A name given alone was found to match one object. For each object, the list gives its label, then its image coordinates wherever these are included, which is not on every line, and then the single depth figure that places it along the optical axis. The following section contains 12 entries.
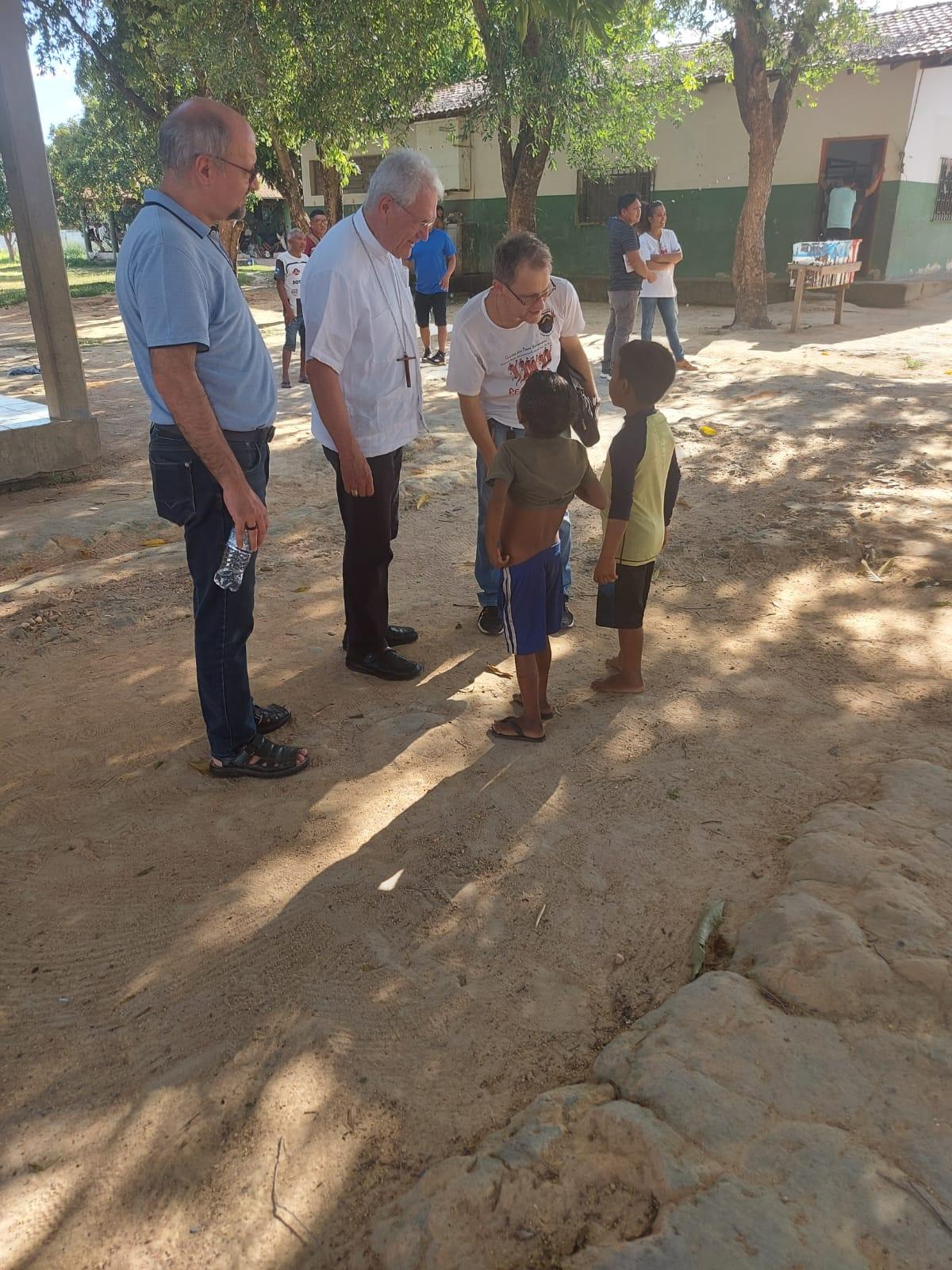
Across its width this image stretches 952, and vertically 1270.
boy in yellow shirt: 3.10
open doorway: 15.68
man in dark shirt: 8.72
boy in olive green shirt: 2.97
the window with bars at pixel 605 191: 18.17
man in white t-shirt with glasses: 3.35
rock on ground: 1.54
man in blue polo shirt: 2.37
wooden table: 12.33
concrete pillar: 5.96
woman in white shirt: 8.91
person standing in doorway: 14.78
